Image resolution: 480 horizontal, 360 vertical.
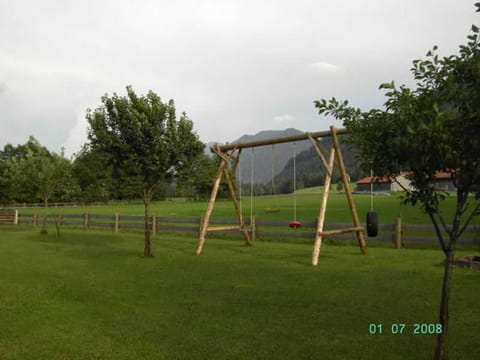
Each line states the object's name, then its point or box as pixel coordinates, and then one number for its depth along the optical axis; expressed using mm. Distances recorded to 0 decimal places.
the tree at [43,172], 25781
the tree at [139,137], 14773
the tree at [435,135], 4035
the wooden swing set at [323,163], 13328
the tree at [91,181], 77750
